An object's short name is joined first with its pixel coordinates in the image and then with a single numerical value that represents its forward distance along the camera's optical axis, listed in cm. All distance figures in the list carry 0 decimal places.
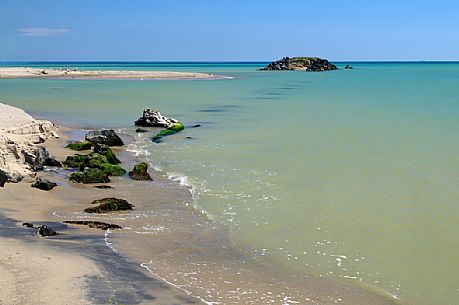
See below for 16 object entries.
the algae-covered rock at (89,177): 1645
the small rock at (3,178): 1425
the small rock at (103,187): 1599
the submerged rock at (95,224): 1195
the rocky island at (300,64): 16338
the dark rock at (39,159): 1723
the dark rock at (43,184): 1484
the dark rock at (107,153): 1975
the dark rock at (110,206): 1334
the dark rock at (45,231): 1091
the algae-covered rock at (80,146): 2262
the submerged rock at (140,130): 2983
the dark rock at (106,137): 2383
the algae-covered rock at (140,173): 1738
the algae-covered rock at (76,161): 1866
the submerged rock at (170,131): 2709
